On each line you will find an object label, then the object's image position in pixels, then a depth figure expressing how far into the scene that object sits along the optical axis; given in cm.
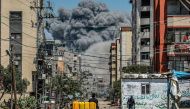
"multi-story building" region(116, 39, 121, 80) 17888
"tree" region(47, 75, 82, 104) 10446
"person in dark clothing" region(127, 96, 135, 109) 4139
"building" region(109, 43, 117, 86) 19462
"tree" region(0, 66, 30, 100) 7831
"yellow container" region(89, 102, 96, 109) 2586
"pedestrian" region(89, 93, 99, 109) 2800
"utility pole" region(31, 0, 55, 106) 8575
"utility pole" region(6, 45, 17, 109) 4453
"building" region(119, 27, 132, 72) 15562
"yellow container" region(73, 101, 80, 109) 2600
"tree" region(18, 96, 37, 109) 5950
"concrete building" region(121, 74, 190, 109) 4459
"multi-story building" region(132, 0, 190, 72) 7025
